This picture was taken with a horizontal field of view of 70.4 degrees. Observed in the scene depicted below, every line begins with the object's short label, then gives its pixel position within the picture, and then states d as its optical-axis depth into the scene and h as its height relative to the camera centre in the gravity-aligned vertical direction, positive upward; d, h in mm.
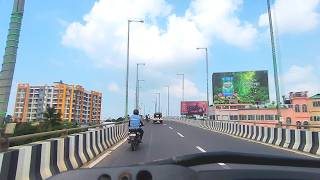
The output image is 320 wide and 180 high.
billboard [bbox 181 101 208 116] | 69631 +3254
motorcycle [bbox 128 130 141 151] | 9636 -846
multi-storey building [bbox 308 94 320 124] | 55983 +2481
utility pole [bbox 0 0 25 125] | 4526 +1234
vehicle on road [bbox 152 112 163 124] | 40692 +56
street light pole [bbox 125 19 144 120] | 19998 +3235
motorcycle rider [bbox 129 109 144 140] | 9981 -206
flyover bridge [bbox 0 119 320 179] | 4113 -1121
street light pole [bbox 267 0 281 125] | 12819 +3152
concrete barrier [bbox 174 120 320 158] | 8862 -808
